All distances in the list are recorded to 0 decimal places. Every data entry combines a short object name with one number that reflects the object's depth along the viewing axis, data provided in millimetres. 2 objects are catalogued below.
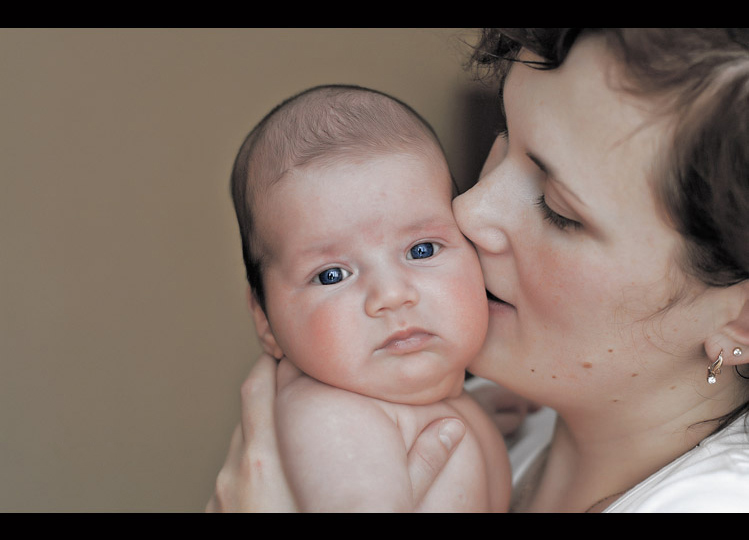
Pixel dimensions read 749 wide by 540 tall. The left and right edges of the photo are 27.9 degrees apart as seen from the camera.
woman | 595
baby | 644
